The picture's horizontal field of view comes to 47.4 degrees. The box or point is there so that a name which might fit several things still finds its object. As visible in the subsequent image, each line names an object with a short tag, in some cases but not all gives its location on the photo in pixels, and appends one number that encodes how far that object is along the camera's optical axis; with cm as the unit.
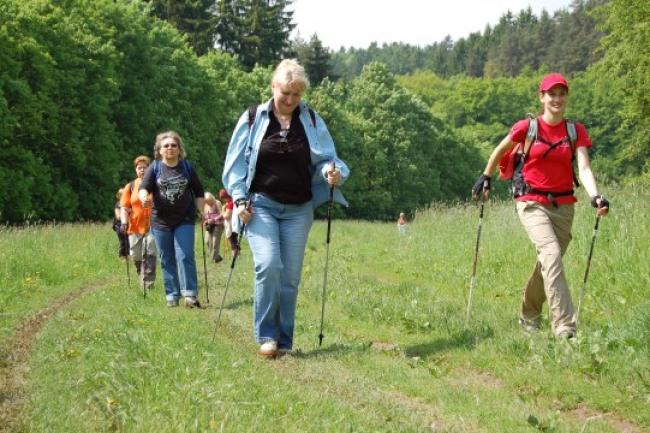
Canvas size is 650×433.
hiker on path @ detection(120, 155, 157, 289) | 1166
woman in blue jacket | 671
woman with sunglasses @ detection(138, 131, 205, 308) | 1001
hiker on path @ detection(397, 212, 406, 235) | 2586
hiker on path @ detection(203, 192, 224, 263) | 1811
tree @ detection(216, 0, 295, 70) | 7506
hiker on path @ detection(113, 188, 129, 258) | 1514
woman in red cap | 726
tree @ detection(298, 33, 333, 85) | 7931
